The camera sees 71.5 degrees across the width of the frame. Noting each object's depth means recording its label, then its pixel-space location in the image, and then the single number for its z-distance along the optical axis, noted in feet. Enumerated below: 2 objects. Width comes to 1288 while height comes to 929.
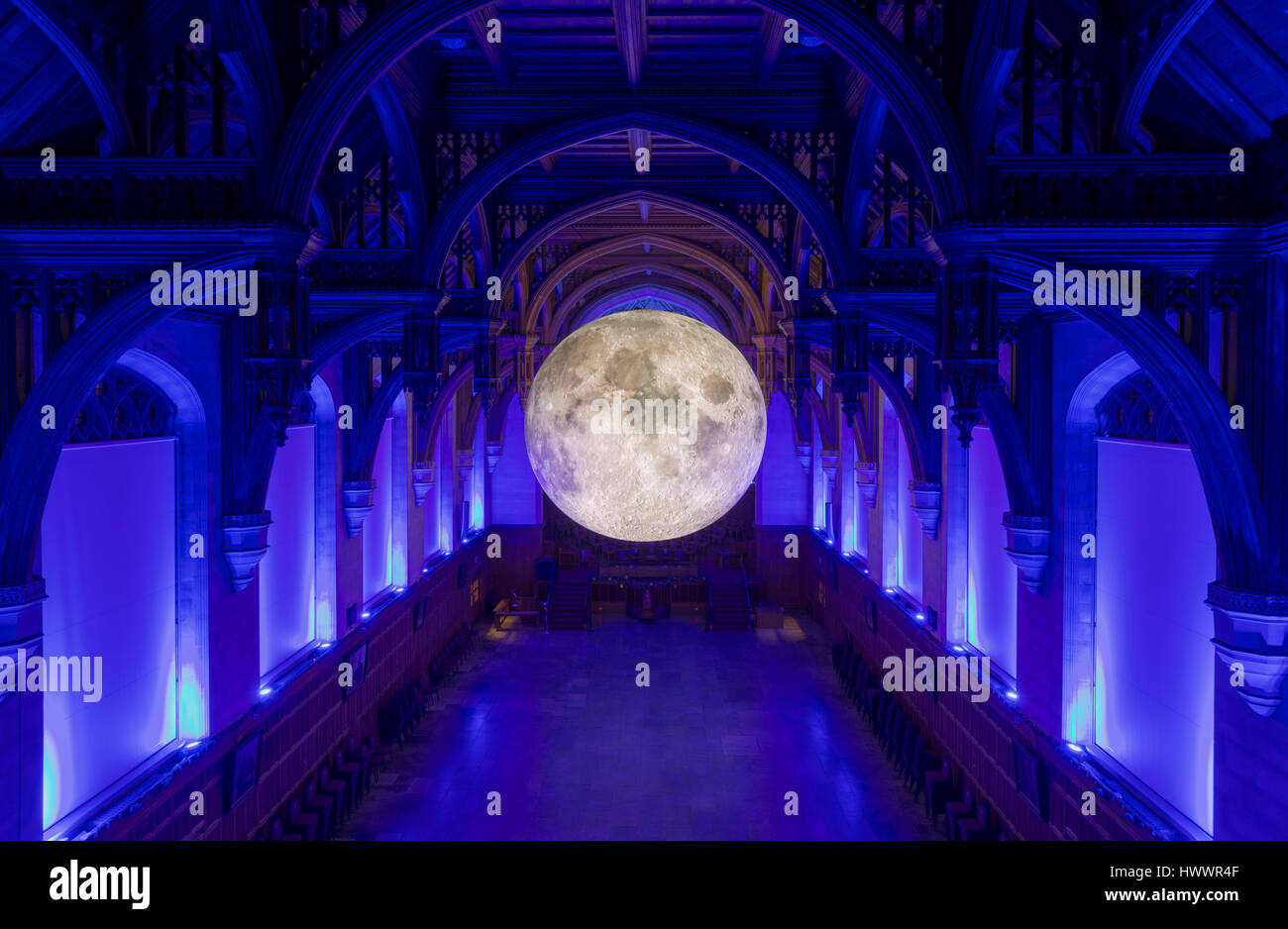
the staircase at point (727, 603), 74.38
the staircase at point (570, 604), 74.74
